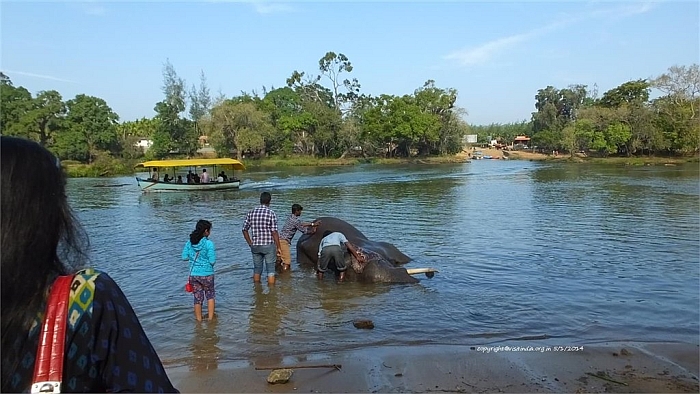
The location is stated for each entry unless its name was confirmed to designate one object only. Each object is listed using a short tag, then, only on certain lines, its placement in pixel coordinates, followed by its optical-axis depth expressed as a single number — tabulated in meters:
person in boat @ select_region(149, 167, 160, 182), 35.59
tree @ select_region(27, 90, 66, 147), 60.62
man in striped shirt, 10.34
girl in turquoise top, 8.16
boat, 35.12
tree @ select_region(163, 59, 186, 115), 76.38
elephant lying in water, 10.97
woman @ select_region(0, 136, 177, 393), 1.72
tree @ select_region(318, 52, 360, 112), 86.57
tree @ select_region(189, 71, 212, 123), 86.06
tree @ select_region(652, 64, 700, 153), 59.11
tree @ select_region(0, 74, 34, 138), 57.75
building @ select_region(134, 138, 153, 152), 75.38
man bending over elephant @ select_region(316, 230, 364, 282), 10.80
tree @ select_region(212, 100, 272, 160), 68.62
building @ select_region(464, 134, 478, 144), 114.43
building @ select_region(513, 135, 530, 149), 100.15
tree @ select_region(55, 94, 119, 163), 61.72
